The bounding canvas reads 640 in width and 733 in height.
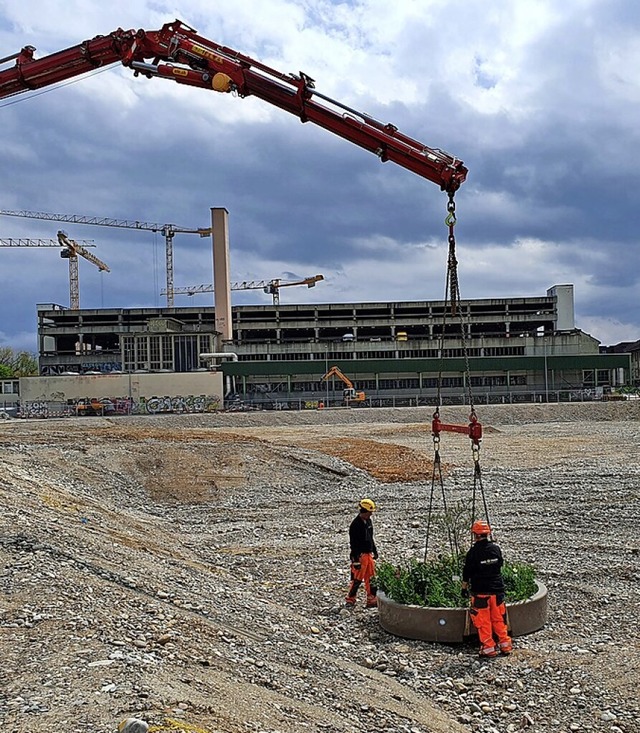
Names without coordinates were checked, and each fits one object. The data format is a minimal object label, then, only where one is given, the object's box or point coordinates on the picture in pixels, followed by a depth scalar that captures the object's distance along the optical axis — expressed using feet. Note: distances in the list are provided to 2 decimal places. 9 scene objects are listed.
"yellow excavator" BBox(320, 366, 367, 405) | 261.24
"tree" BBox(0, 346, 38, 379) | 416.01
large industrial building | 299.58
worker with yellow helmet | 39.40
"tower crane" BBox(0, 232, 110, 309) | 506.89
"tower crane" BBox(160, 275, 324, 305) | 554.87
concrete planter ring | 32.96
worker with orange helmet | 31.24
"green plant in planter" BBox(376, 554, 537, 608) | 34.37
